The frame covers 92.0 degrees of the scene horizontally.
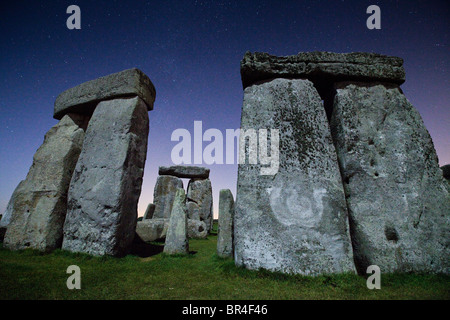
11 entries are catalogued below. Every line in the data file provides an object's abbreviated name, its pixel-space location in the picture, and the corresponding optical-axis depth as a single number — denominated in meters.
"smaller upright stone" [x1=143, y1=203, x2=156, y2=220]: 9.56
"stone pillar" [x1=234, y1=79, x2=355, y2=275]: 2.85
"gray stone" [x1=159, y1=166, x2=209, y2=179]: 11.23
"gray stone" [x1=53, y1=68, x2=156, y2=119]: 4.48
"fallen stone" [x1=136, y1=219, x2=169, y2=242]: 5.99
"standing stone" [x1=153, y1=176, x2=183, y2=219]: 11.02
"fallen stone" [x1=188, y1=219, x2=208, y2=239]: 7.75
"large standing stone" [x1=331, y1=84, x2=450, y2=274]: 2.89
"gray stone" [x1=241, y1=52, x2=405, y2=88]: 3.58
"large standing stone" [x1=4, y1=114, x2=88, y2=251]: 4.14
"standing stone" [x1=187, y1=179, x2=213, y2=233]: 10.60
